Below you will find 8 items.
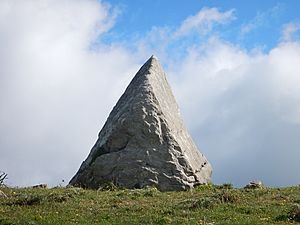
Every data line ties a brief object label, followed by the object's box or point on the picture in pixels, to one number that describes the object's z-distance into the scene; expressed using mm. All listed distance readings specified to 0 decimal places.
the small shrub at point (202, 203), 22500
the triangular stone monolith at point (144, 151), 31000
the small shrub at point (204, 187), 30969
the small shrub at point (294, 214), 20316
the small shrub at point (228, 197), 23625
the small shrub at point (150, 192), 26989
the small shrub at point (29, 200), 24250
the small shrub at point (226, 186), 30812
